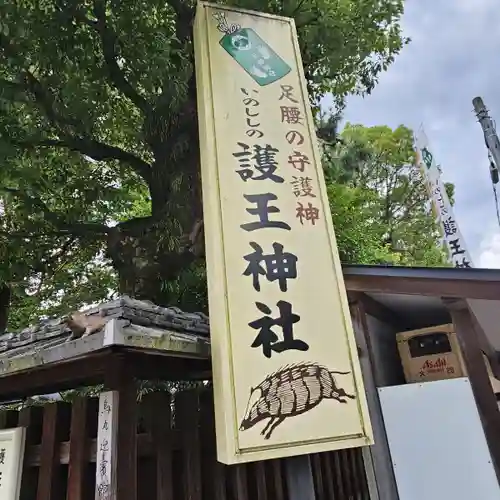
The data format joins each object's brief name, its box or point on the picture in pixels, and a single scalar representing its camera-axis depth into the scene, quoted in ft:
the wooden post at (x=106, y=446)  8.71
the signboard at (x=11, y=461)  10.03
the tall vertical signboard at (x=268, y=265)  9.85
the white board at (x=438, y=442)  12.16
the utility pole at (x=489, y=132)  22.11
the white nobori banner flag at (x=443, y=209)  25.34
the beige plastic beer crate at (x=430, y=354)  14.62
